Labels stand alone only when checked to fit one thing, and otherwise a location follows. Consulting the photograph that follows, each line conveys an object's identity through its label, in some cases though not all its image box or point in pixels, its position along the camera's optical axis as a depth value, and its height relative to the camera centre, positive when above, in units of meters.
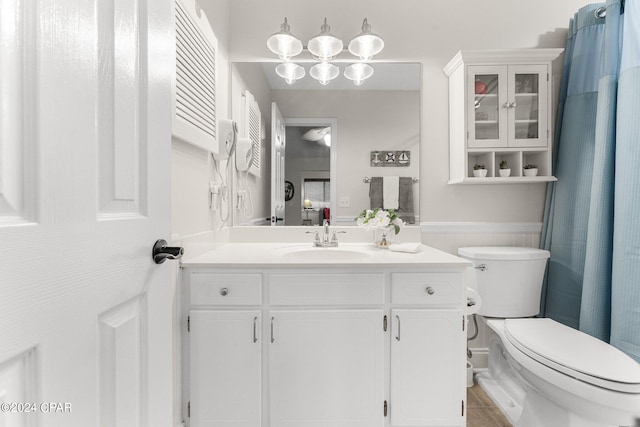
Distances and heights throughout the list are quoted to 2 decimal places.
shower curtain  1.41 +0.12
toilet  1.10 -0.60
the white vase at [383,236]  1.84 -0.18
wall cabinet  1.80 +0.60
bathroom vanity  1.34 -0.60
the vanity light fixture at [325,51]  1.84 +0.95
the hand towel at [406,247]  1.65 -0.22
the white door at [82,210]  0.43 -0.01
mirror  1.98 +0.44
